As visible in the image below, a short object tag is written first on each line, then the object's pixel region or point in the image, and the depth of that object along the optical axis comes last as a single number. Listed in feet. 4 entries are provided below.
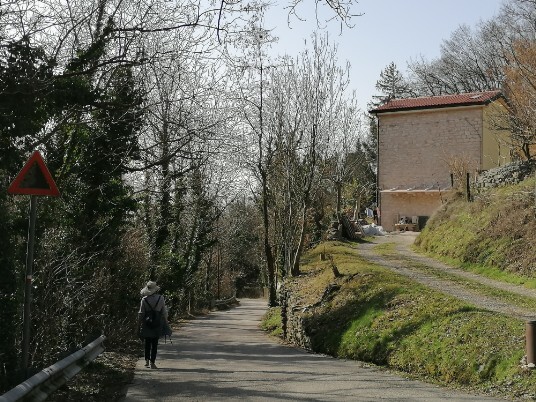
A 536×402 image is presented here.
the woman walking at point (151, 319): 41.37
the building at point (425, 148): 143.74
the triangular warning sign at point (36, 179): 25.44
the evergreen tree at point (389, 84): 246.37
